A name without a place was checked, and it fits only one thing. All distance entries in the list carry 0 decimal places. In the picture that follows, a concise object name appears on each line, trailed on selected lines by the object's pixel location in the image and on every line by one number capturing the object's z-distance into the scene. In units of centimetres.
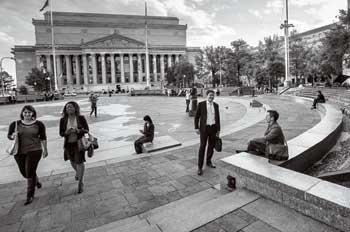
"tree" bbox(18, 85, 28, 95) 6888
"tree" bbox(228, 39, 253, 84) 4952
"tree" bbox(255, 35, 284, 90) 4122
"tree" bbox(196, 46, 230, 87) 6231
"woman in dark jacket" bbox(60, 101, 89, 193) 430
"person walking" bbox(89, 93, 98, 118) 1631
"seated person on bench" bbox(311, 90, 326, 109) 1457
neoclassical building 8088
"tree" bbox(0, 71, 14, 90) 9544
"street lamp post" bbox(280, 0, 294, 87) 2909
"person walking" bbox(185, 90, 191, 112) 1678
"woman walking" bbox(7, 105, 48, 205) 404
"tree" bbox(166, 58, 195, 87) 6738
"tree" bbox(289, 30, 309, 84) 4566
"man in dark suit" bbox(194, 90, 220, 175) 497
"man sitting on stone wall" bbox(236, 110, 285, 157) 408
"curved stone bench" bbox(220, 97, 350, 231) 268
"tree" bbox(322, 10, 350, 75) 2327
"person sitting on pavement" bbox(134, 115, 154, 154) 689
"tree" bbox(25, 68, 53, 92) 6200
